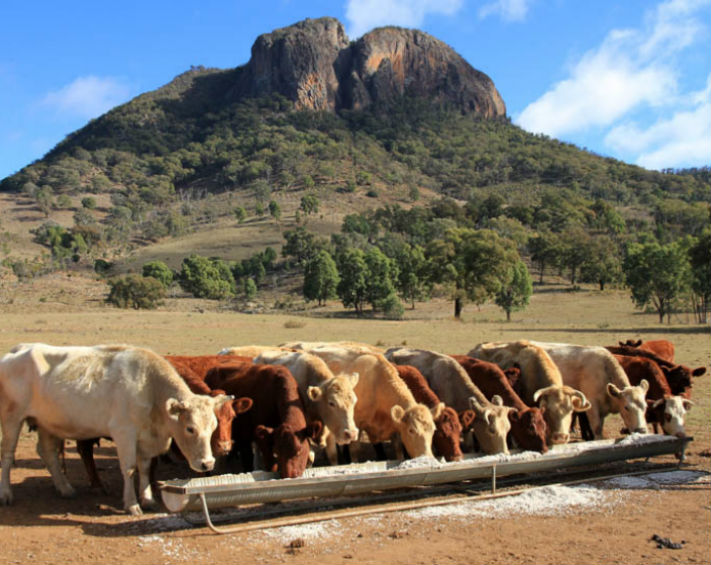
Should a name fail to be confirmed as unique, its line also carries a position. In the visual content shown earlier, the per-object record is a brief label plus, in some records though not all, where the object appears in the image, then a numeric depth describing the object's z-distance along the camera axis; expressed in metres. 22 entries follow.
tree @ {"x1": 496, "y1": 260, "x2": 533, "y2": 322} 61.28
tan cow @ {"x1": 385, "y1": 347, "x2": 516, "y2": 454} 10.49
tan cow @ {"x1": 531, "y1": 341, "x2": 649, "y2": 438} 11.94
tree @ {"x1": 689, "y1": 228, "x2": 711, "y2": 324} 48.66
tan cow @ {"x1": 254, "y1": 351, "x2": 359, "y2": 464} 10.04
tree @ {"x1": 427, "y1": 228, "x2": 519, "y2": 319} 60.88
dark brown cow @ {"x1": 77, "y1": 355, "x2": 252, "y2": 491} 9.20
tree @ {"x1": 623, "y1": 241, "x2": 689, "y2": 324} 52.53
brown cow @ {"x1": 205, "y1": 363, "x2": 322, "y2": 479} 9.09
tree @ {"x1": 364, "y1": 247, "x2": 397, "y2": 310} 71.50
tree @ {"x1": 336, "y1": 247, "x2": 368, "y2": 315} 73.38
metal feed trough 8.20
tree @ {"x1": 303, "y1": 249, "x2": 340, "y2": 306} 78.25
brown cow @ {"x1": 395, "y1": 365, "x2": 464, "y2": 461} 9.98
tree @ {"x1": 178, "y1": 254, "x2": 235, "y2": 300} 88.12
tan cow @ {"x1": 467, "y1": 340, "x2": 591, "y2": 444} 11.43
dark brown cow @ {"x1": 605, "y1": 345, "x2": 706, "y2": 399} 14.13
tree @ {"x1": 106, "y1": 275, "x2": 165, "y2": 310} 72.50
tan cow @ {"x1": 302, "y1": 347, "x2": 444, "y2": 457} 10.05
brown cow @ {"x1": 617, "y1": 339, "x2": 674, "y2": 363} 17.04
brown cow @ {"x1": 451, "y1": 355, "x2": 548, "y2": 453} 10.52
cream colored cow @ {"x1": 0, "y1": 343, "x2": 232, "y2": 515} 8.84
